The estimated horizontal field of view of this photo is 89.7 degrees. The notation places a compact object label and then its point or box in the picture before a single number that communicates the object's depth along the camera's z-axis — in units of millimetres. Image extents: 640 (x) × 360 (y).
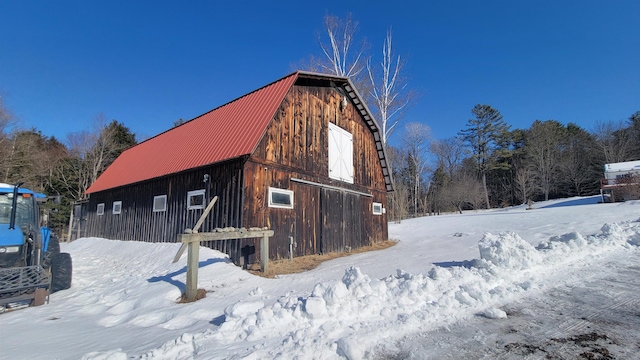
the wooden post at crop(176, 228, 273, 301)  5527
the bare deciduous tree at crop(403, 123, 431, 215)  38594
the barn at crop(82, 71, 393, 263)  9469
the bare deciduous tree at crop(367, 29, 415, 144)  22828
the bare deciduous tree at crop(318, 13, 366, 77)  22438
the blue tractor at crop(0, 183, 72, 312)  5445
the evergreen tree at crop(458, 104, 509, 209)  44625
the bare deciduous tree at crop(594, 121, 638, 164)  35875
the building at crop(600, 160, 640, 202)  19797
